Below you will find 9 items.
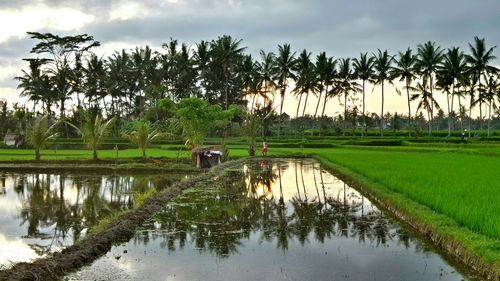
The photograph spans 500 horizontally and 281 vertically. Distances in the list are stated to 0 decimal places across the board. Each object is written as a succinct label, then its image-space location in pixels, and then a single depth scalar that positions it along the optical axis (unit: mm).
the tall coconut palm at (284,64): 59094
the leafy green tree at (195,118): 24703
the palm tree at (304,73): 60000
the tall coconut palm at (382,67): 57688
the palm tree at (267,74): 59938
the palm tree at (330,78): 59719
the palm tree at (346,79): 61281
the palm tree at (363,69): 59750
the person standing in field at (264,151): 30125
